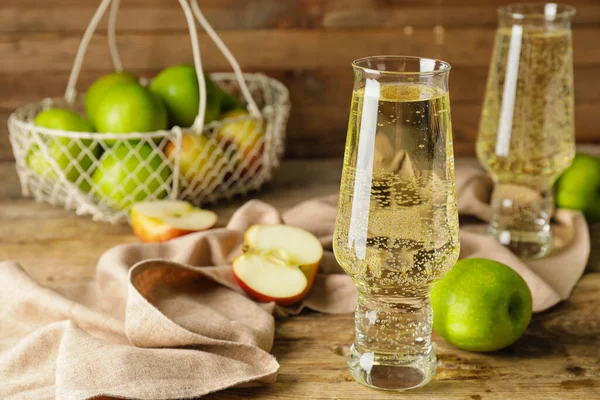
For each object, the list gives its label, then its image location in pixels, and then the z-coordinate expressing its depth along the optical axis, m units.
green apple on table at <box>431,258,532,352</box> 0.95
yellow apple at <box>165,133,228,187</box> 1.21
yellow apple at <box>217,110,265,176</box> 1.25
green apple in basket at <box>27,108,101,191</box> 1.20
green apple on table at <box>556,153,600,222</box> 1.20
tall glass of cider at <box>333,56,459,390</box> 0.88
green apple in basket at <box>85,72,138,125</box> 1.24
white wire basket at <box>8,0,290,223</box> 1.19
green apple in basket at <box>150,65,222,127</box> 1.24
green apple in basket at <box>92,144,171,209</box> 1.19
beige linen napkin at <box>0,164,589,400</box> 0.90
